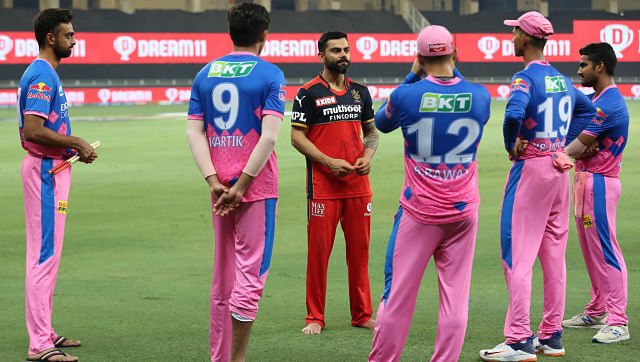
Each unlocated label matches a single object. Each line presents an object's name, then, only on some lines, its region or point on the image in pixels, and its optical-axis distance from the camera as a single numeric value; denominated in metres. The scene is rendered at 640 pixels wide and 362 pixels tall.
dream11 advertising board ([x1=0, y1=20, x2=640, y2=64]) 102.37
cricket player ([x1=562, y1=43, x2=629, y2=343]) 15.52
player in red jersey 16.55
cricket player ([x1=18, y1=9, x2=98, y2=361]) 14.12
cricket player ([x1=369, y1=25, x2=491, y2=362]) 11.90
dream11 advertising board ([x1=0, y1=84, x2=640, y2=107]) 95.02
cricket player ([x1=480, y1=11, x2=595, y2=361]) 13.99
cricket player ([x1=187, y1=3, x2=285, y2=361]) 12.41
